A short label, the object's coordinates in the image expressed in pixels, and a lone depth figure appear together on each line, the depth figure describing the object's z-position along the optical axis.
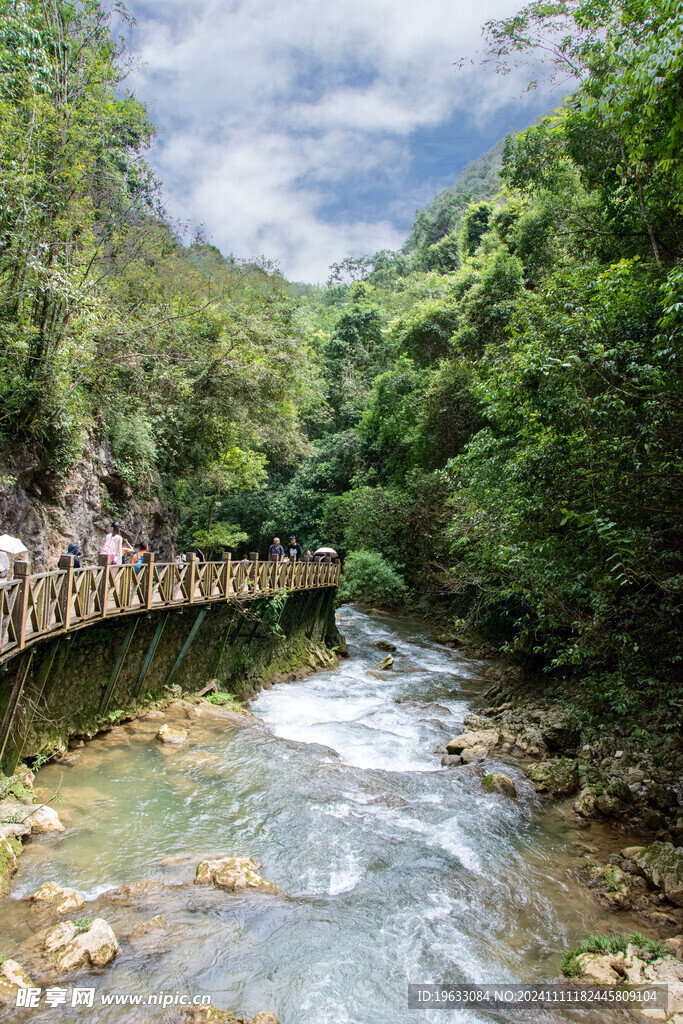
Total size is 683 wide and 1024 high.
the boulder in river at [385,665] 18.48
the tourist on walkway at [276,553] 16.75
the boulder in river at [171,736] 10.07
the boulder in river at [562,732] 11.56
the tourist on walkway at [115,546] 11.31
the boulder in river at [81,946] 4.78
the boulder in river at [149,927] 5.30
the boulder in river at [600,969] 5.35
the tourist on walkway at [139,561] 10.94
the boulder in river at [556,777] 9.66
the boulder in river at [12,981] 4.34
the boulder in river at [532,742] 11.24
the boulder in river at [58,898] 5.51
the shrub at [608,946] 5.62
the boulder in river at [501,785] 9.37
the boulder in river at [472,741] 11.23
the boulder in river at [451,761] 10.66
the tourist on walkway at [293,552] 18.57
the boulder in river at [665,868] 6.64
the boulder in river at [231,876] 6.36
